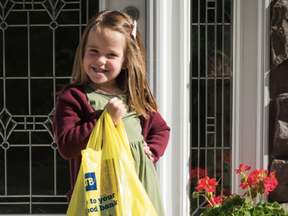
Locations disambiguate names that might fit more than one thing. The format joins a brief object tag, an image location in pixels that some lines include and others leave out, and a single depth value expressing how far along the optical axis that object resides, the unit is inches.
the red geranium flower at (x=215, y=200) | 101.4
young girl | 87.1
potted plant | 92.8
